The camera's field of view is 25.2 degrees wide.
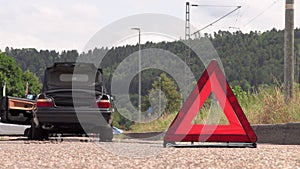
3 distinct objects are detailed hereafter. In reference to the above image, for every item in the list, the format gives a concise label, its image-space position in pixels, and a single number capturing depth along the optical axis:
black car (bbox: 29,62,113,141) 14.70
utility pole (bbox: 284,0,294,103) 17.56
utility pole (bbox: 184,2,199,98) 41.48
